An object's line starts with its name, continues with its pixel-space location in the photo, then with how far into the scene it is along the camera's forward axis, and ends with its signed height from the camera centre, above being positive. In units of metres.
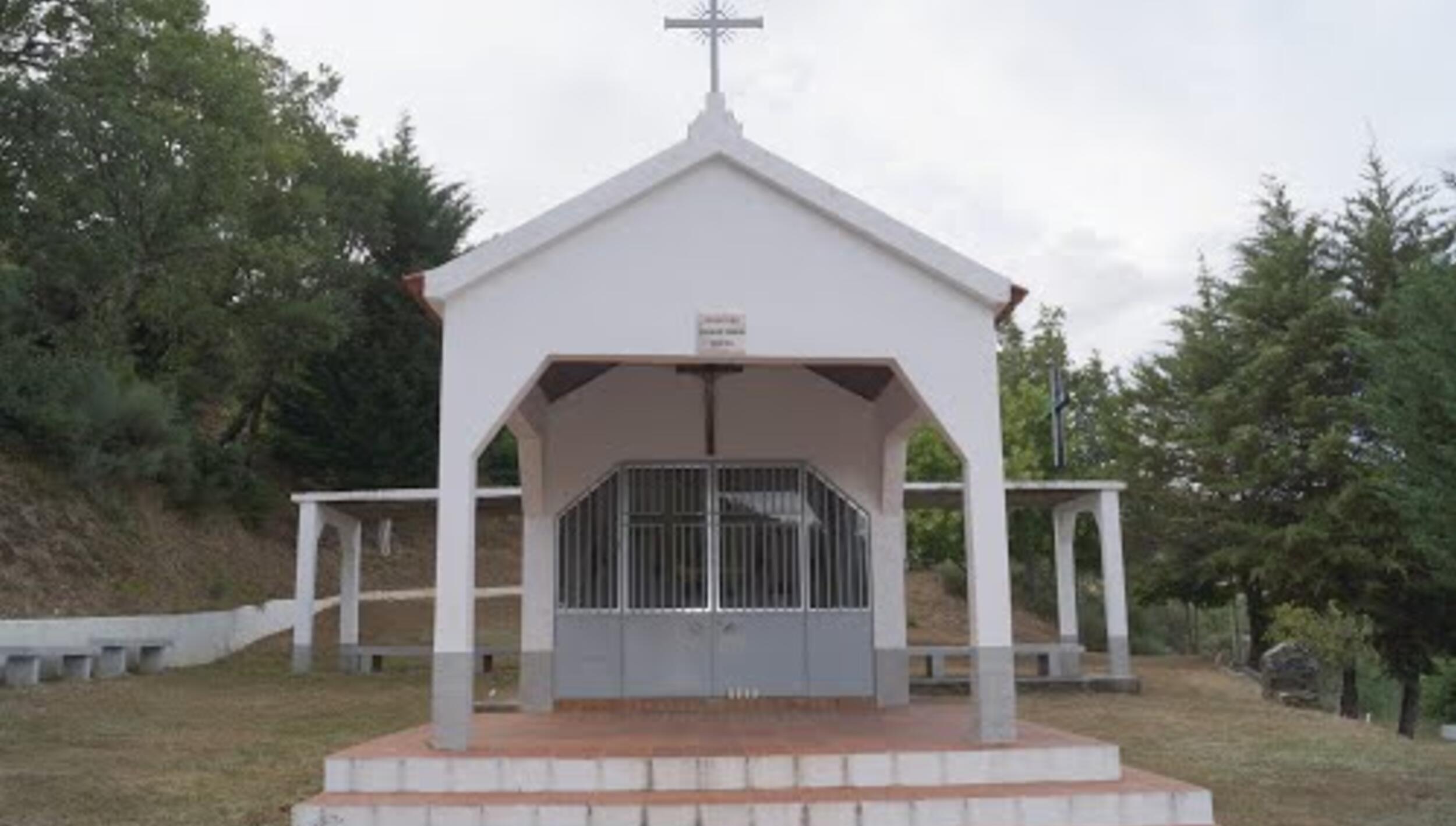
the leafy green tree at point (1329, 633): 19.34 -0.84
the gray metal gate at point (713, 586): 11.65 +0.02
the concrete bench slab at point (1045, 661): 17.70 -1.13
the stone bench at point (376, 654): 18.50 -0.94
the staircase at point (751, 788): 7.15 -1.21
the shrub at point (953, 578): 30.75 +0.16
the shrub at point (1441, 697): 29.17 -2.87
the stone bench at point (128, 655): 16.75 -0.81
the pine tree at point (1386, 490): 20.88 +1.42
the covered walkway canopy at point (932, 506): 17.94 +1.06
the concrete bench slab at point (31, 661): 14.73 -0.76
